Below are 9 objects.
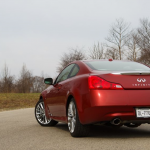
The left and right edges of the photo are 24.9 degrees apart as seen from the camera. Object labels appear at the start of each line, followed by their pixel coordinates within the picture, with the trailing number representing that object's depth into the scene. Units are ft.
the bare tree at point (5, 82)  182.53
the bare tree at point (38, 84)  338.21
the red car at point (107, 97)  17.79
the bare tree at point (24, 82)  219.20
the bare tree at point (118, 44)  135.64
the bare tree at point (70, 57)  164.69
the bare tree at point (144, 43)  145.12
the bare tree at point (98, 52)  144.87
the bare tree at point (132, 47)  138.51
